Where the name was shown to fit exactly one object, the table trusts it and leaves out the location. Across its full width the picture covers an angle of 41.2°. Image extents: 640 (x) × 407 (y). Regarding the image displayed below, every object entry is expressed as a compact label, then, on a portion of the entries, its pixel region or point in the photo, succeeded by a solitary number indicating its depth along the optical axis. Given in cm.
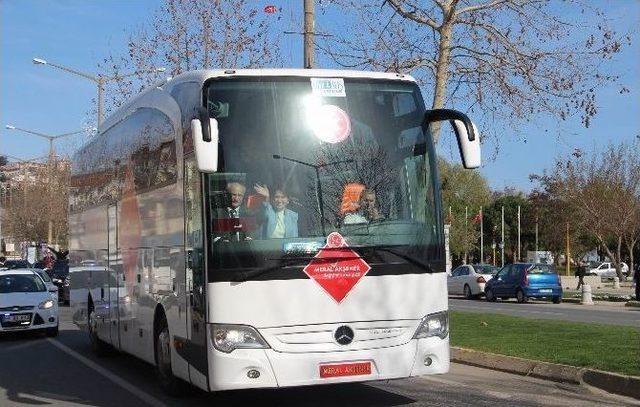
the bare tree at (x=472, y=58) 1608
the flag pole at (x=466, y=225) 8419
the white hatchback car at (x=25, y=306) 1770
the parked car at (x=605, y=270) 6986
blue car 3228
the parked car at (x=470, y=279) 3744
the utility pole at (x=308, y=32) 1603
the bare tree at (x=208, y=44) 2295
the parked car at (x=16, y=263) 4691
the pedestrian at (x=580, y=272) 4388
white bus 773
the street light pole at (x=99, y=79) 3142
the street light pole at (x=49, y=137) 5170
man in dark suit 777
